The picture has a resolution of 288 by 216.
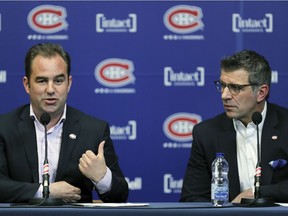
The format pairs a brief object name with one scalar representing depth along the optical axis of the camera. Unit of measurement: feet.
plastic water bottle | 20.76
